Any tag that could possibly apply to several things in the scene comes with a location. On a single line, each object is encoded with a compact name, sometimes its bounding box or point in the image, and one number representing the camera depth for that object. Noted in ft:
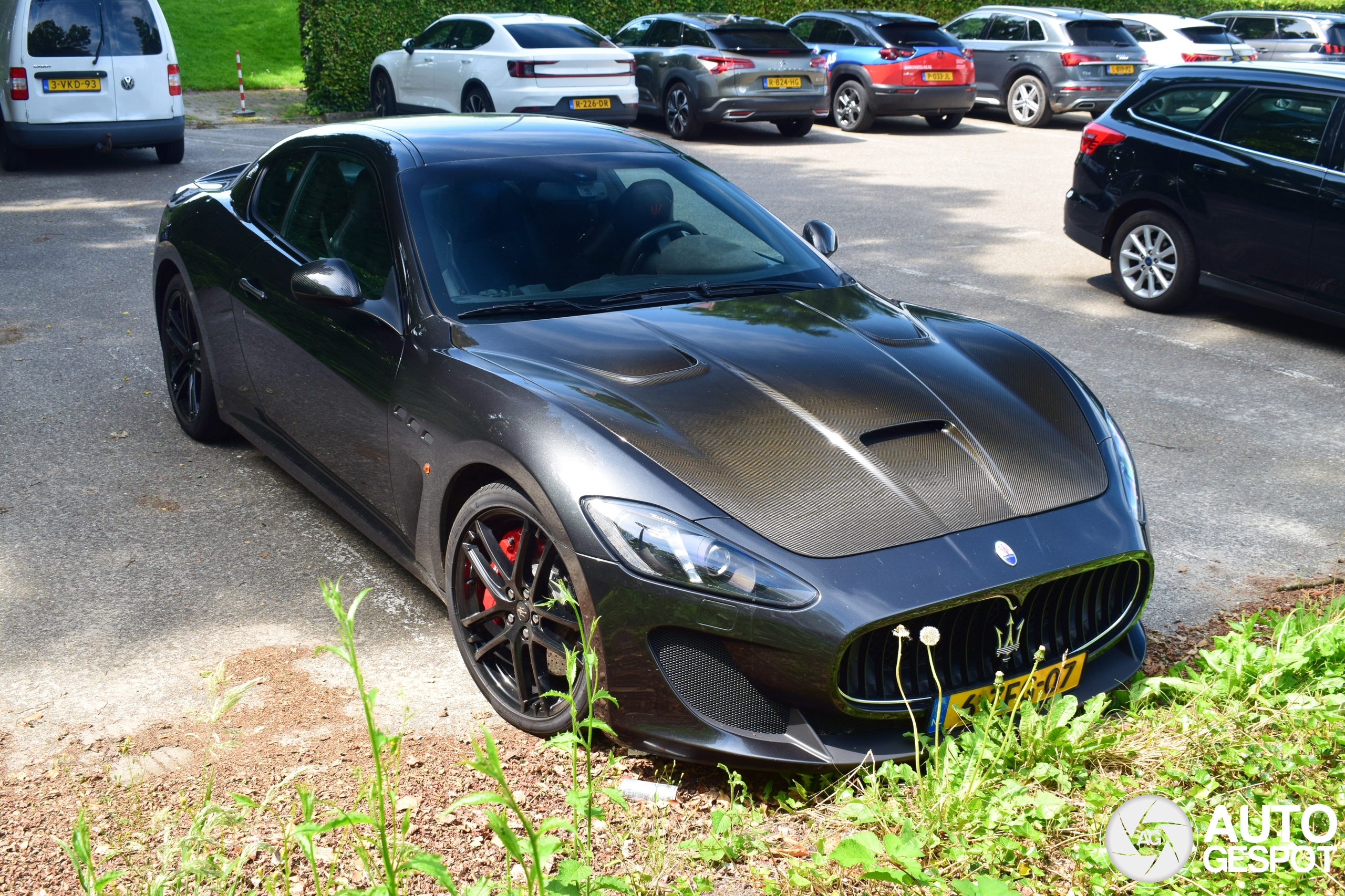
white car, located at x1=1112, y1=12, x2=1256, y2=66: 64.34
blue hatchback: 58.29
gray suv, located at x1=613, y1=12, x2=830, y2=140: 53.93
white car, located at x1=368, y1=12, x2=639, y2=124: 49.83
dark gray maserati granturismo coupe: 9.58
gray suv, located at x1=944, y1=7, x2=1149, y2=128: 60.95
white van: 40.40
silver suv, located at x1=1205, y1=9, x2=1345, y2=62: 68.80
